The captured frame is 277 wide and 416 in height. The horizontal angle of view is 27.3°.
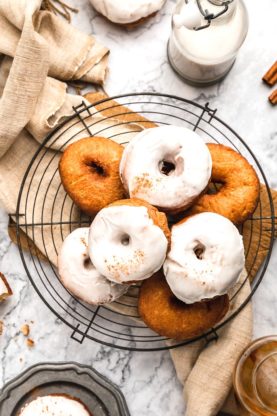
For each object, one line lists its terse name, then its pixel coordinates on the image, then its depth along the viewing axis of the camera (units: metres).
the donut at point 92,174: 1.21
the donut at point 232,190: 1.18
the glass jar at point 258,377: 1.21
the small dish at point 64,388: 1.33
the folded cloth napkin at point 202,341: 1.27
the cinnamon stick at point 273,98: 1.38
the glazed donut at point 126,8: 1.35
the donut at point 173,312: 1.17
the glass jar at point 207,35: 1.16
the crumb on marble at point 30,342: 1.38
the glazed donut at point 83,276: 1.17
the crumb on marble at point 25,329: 1.38
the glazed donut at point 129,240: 1.05
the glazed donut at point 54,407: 1.31
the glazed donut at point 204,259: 1.08
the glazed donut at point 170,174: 1.11
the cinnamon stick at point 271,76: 1.39
